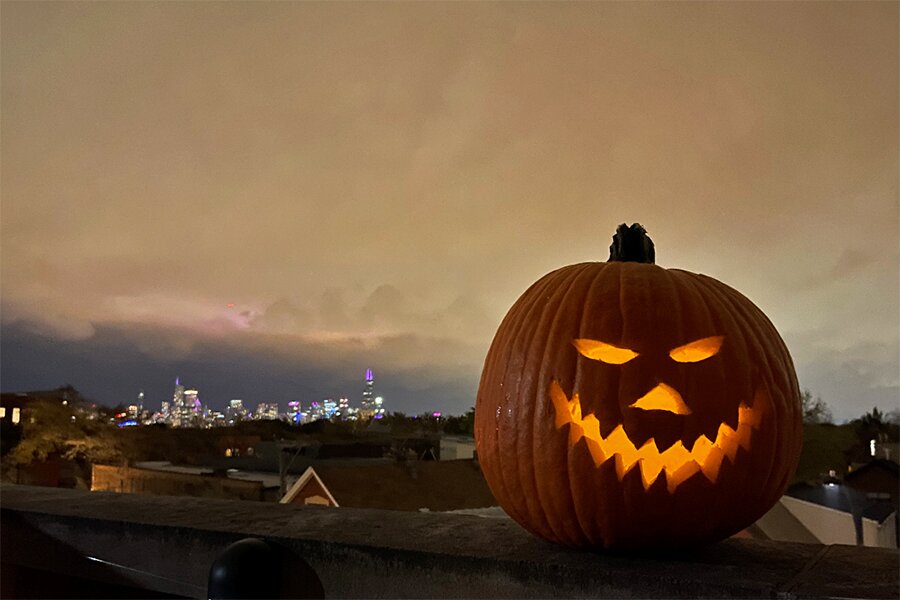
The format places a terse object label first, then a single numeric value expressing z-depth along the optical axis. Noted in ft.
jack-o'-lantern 3.92
